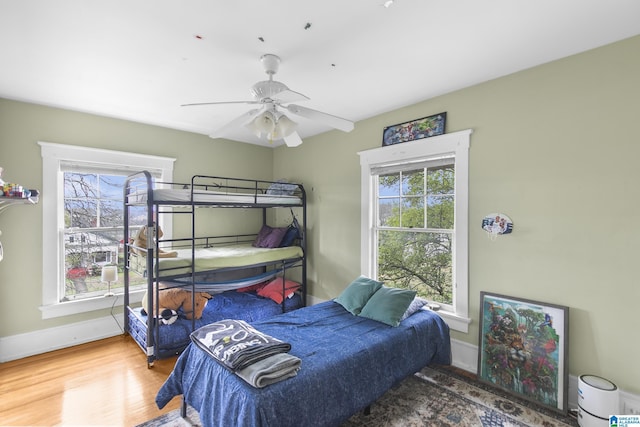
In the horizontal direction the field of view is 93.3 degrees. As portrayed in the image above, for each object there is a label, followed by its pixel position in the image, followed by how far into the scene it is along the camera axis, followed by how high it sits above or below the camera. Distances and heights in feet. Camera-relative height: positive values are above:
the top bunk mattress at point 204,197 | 9.43 +0.51
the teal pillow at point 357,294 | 9.15 -2.59
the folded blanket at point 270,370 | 5.32 -2.89
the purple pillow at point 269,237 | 13.10 -1.10
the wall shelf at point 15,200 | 7.63 +0.32
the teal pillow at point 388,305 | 8.20 -2.65
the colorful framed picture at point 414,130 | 9.39 +2.73
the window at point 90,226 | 10.74 -0.53
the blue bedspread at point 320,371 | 5.31 -3.32
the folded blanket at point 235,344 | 5.73 -2.72
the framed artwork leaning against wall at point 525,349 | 7.08 -3.45
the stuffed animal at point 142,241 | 9.89 -0.96
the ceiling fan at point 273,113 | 6.55 +2.32
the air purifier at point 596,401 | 6.11 -3.91
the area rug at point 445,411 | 6.72 -4.70
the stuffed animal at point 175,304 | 9.80 -3.10
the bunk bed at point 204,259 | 9.46 -1.70
